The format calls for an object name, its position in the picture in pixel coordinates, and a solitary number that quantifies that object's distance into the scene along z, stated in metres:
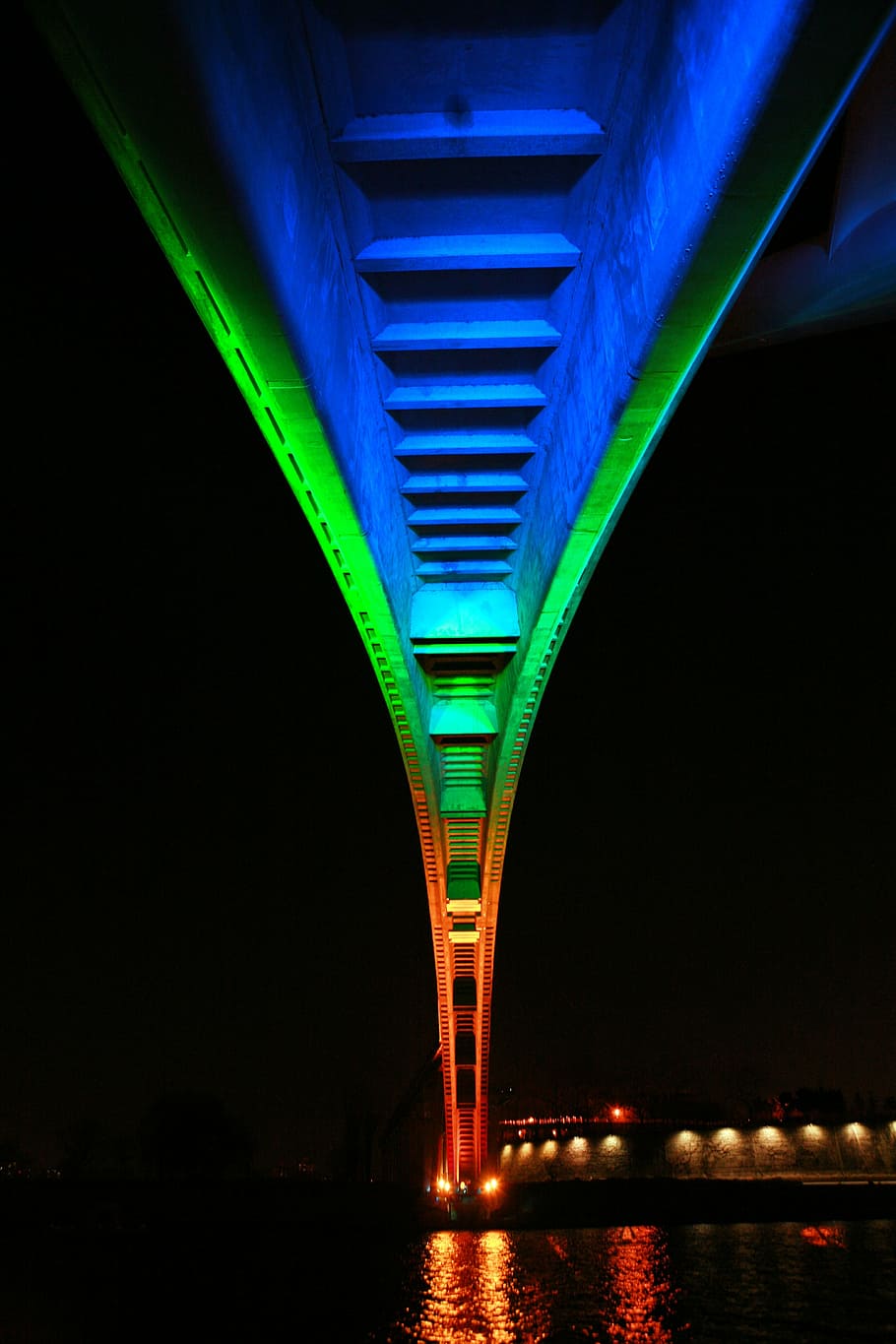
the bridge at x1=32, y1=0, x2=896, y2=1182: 5.36
